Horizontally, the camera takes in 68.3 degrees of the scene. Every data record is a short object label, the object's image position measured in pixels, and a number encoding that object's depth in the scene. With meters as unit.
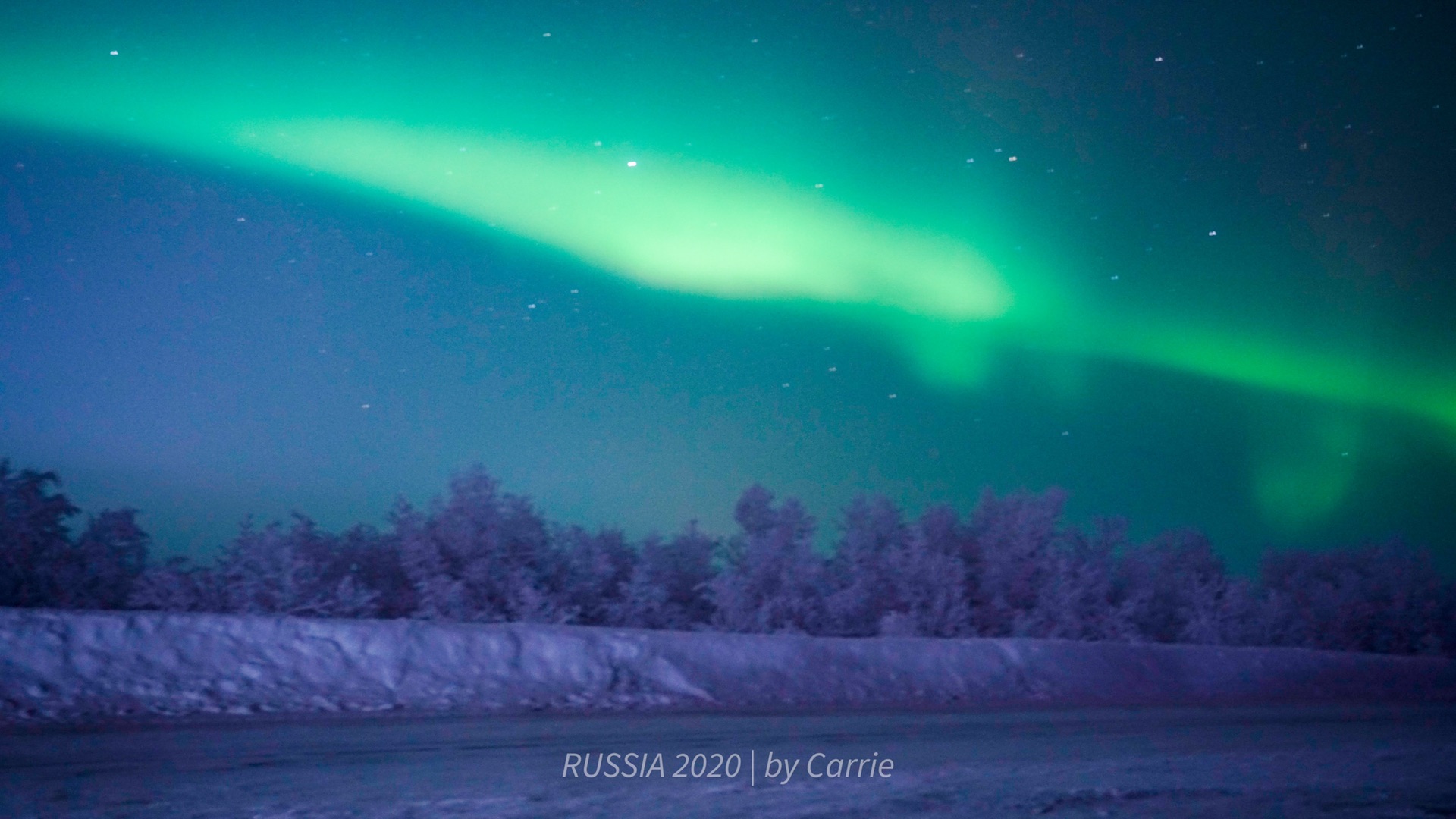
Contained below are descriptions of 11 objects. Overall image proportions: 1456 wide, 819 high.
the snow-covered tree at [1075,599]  18.41
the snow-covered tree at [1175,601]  19.92
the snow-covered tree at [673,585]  15.90
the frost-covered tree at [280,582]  12.93
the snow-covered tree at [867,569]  17.30
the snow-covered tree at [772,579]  16.59
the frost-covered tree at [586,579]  15.70
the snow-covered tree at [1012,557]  18.80
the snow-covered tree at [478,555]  14.52
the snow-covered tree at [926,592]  17.19
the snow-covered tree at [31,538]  12.36
